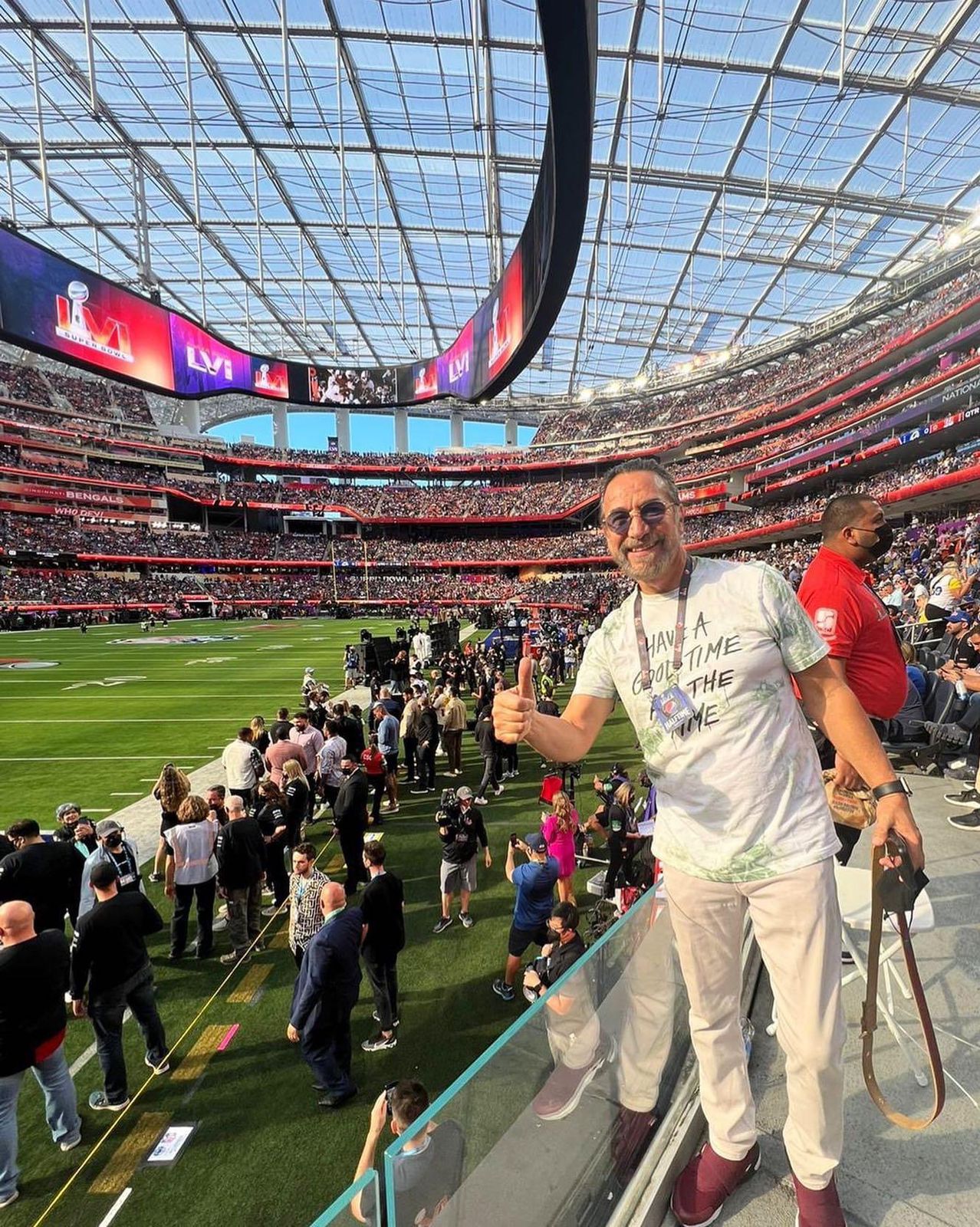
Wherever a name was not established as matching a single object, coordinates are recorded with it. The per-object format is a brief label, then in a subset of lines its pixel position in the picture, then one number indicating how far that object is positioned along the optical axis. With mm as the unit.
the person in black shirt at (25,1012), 3217
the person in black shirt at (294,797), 6762
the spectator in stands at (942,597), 8273
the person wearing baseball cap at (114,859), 4648
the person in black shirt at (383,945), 4242
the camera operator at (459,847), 5613
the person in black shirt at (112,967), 3732
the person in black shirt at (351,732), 8727
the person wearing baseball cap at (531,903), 4656
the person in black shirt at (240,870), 5250
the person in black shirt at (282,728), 8102
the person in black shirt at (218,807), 5905
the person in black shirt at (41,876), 4562
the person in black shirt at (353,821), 6422
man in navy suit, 3662
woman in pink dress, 5520
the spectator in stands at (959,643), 5699
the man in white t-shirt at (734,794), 1627
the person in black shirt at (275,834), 6195
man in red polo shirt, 2383
